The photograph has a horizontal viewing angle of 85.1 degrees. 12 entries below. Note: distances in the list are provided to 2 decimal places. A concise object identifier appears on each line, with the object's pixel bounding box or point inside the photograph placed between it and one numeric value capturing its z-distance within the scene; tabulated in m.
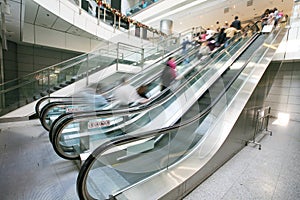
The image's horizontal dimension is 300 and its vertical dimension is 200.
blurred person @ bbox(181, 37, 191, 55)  7.39
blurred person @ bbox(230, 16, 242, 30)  7.58
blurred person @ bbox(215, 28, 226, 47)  7.05
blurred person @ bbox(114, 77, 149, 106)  3.52
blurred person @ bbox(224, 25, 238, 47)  7.15
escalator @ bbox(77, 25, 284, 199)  1.59
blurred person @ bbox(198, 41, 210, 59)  6.96
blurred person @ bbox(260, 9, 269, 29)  6.97
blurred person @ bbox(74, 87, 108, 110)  3.39
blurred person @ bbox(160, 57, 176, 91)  4.61
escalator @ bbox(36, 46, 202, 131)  3.34
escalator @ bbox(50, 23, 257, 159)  2.34
